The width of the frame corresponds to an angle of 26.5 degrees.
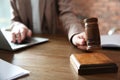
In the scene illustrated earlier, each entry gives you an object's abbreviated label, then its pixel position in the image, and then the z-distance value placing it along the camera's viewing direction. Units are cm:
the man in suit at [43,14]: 170
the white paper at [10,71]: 83
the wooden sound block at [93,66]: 88
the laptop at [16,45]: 118
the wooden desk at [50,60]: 86
